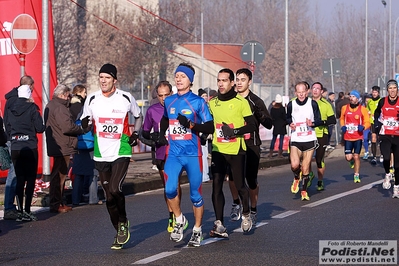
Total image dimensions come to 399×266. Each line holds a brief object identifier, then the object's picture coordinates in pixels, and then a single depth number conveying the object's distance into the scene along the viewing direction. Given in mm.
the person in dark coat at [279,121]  26775
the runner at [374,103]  24719
